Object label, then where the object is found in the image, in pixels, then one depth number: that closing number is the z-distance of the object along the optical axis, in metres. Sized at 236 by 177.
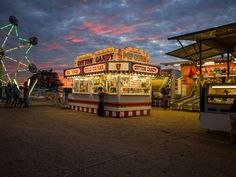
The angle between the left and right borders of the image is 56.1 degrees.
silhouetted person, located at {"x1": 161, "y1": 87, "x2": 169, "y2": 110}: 18.25
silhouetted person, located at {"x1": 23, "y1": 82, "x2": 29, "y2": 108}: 17.14
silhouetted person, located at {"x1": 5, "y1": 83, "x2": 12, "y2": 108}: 17.32
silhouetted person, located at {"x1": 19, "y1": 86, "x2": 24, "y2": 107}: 17.97
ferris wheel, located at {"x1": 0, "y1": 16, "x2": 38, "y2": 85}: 23.42
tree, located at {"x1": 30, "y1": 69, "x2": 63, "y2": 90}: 80.59
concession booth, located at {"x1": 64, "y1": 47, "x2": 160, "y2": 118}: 12.52
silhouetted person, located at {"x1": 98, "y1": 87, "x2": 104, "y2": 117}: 12.95
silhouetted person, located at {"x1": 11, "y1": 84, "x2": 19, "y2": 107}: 17.62
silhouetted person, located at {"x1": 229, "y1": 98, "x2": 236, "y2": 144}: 6.65
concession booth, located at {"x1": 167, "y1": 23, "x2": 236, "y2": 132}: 7.53
